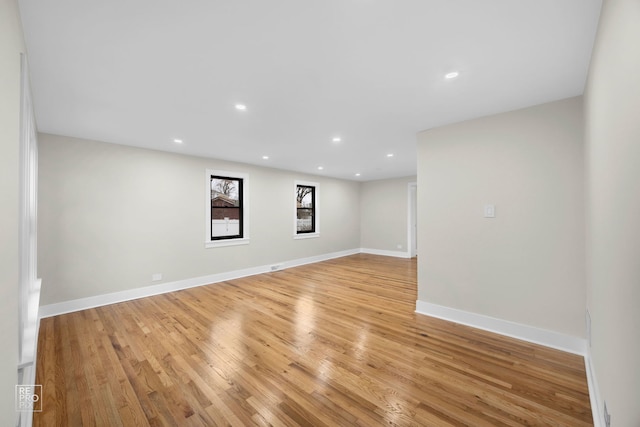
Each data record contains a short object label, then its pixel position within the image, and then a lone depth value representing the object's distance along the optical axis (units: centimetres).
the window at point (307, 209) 671
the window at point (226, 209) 488
